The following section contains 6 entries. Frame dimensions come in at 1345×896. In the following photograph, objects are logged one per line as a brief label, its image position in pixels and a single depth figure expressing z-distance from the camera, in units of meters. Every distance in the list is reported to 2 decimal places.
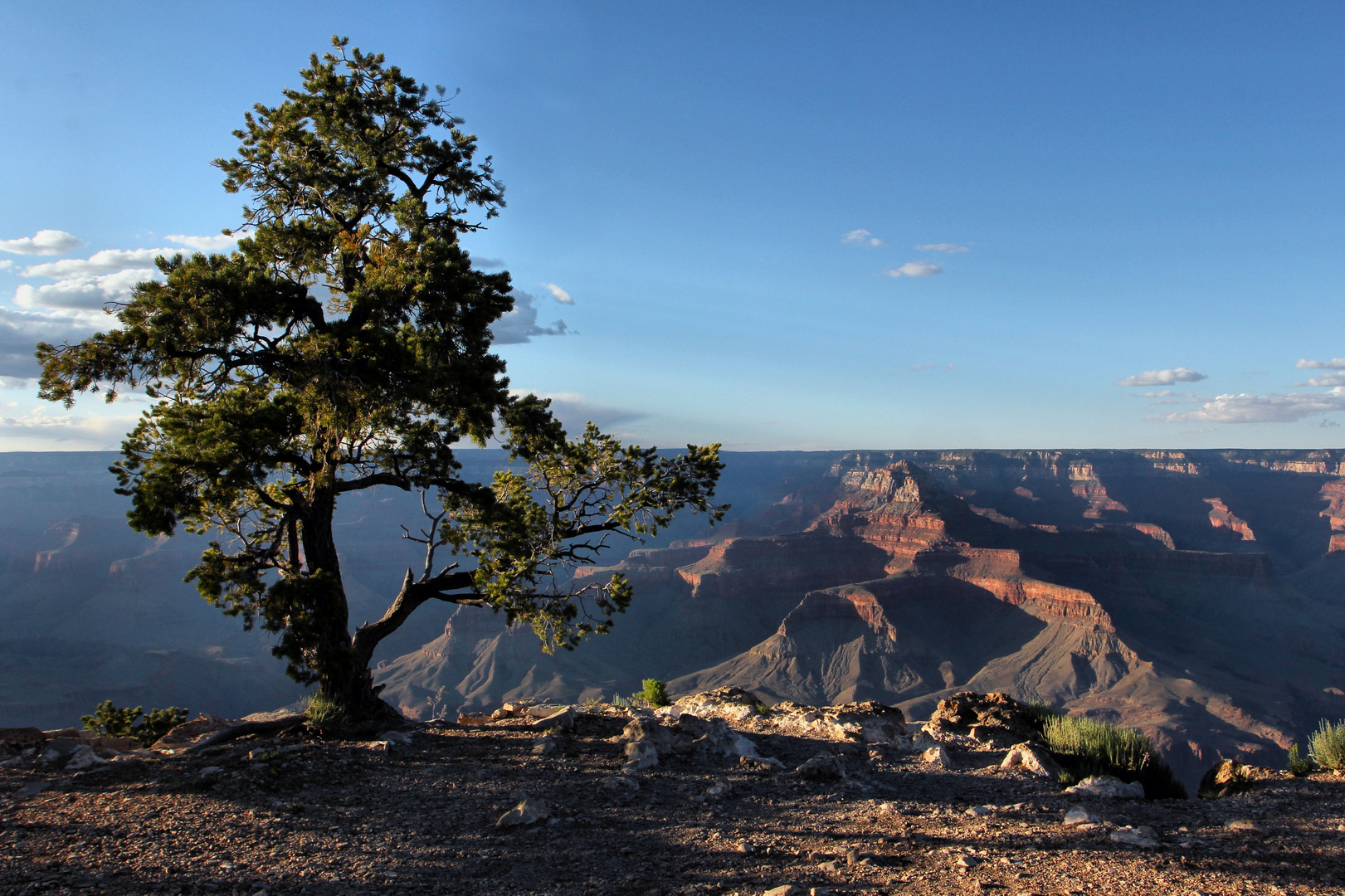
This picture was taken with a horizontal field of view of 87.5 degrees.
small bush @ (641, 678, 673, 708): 16.22
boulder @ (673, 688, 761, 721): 13.57
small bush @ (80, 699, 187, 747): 15.38
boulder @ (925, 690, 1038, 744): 12.30
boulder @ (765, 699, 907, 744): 11.66
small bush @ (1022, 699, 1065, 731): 13.04
